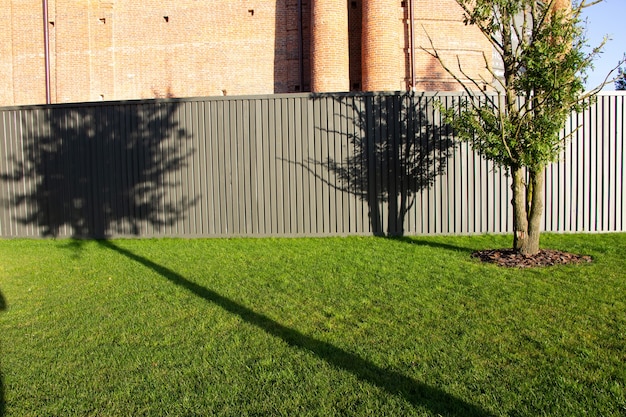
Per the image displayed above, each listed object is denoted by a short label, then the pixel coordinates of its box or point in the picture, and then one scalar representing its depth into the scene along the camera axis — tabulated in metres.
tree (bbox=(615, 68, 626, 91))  7.57
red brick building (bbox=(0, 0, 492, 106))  17.75
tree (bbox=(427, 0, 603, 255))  7.34
